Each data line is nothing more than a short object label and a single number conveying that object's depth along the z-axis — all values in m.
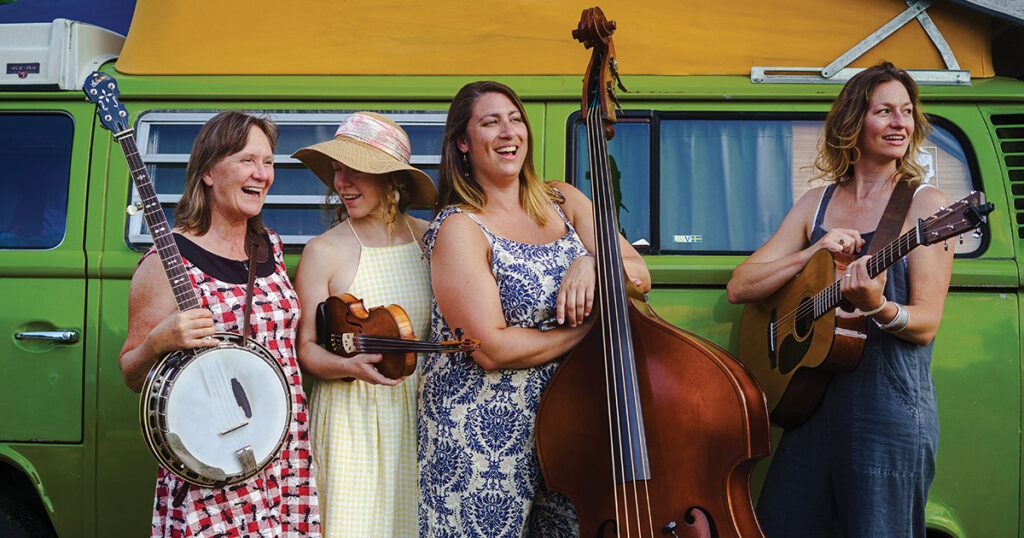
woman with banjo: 2.19
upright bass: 1.99
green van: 3.17
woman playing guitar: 2.38
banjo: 2.14
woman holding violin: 2.54
